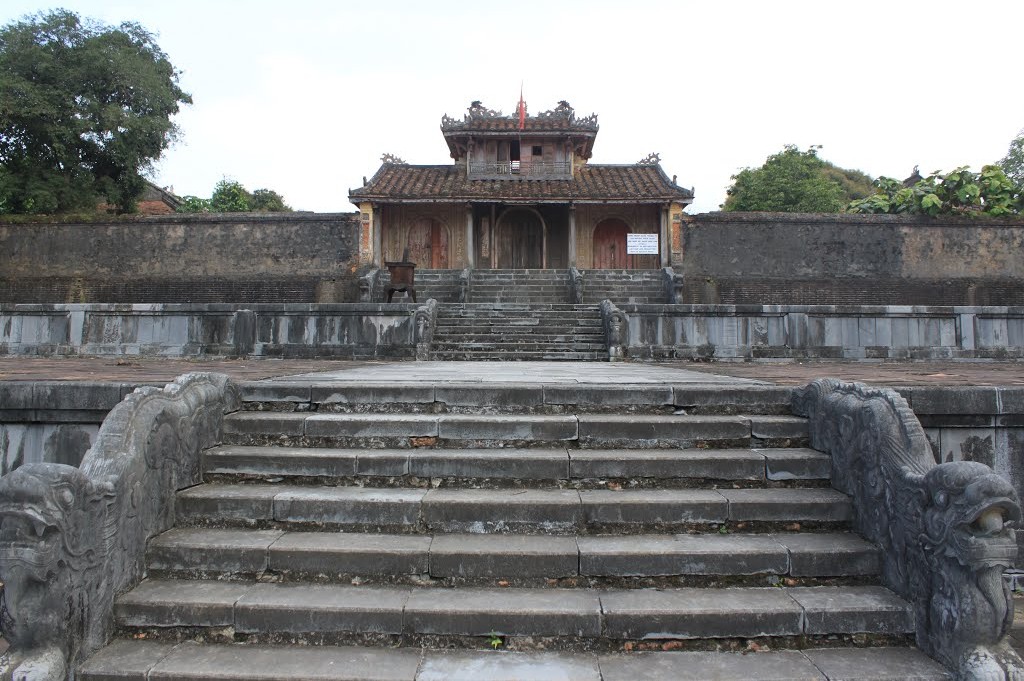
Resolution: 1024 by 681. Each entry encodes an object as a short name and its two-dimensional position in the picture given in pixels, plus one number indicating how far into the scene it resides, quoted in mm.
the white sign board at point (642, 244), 20375
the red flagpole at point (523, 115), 21938
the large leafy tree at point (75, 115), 19625
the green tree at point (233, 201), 31156
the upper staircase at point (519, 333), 10461
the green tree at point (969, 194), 20625
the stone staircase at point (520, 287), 16766
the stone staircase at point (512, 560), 2510
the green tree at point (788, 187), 26688
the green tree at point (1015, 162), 28188
